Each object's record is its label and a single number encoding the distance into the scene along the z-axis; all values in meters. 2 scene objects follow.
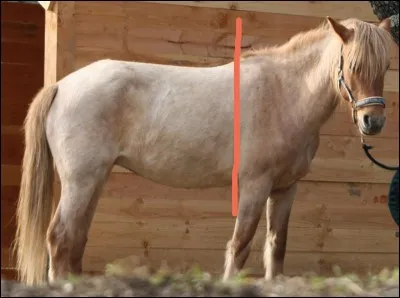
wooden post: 10.36
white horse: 8.17
